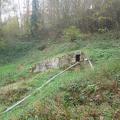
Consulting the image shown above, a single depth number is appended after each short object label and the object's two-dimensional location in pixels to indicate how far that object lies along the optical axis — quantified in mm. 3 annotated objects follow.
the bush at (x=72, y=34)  11925
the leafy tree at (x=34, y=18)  15837
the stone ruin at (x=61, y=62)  8168
